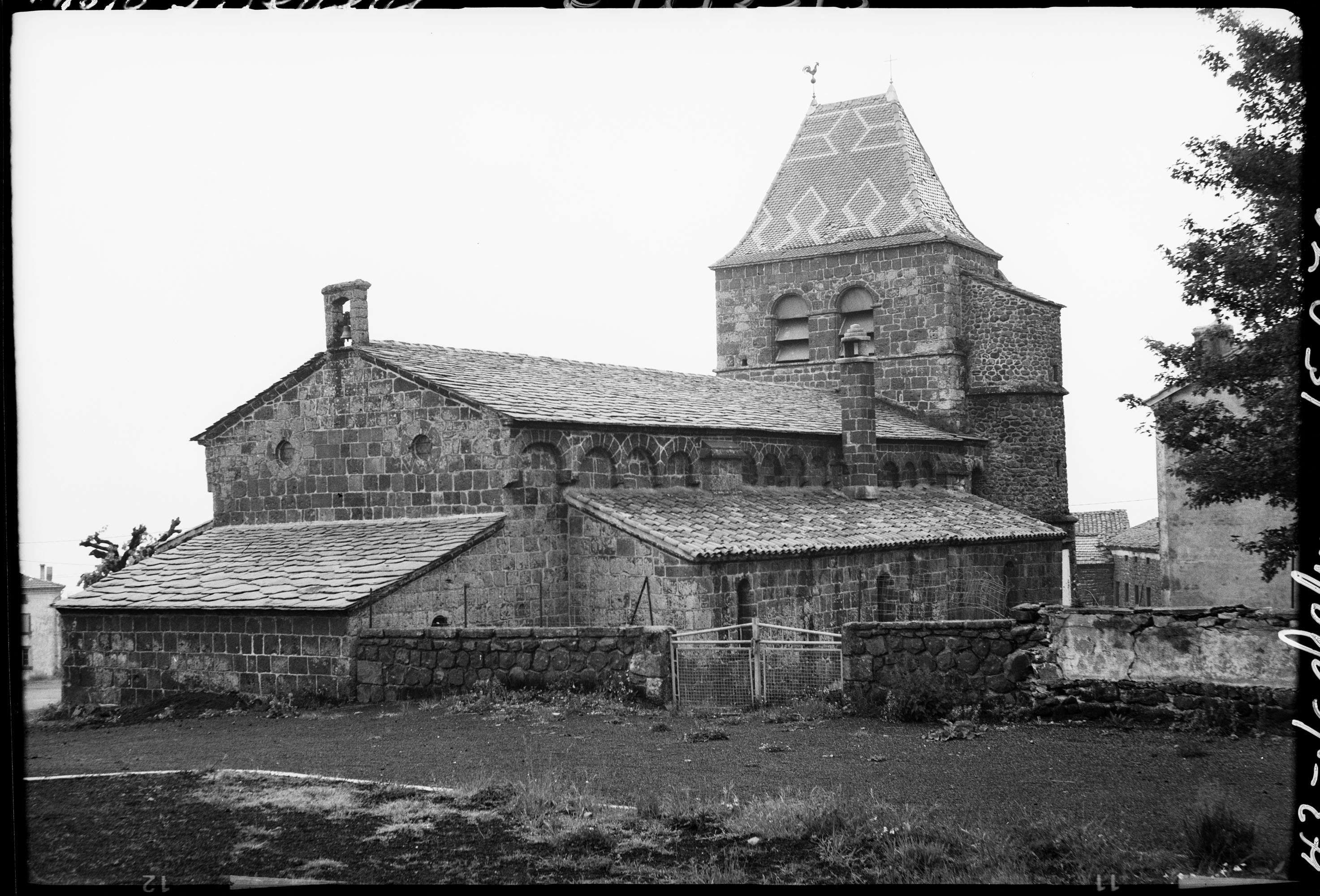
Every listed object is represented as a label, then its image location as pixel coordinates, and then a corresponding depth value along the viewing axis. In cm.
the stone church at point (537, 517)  2084
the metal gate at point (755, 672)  1697
